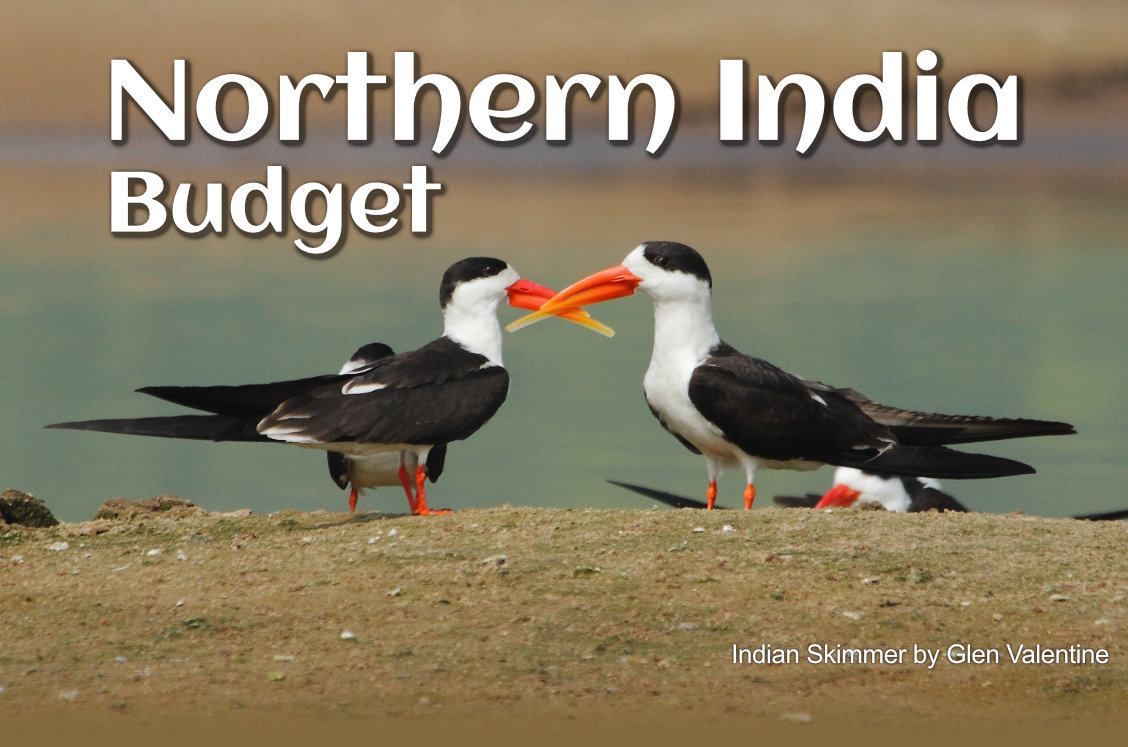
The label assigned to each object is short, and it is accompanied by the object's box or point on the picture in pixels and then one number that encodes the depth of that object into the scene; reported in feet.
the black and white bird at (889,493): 69.87
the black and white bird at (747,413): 54.90
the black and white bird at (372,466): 59.31
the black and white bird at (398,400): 51.44
